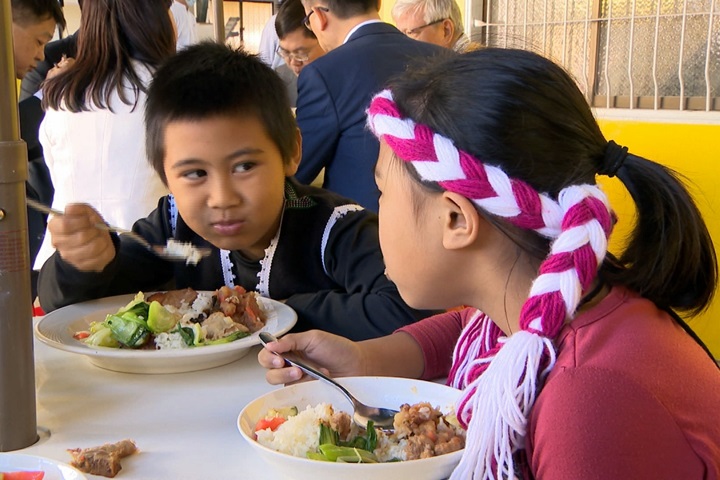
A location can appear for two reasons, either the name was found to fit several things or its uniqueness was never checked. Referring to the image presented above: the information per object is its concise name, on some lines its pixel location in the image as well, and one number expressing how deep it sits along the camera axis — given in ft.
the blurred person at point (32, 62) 9.25
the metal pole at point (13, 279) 2.48
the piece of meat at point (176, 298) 4.11
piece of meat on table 2.51
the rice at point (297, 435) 2.58
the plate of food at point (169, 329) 3.51
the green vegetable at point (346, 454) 2.50
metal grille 11.25
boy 4.46
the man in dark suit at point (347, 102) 8.52
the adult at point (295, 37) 11.98
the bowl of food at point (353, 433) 2.37
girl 2.32
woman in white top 7.20
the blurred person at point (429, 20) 11.82
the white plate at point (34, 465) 2.32
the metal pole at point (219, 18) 6.94
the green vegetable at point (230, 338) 3.70
